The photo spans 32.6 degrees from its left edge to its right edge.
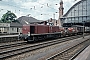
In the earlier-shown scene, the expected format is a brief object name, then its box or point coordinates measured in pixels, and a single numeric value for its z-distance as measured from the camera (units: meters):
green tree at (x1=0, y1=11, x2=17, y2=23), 93.82
